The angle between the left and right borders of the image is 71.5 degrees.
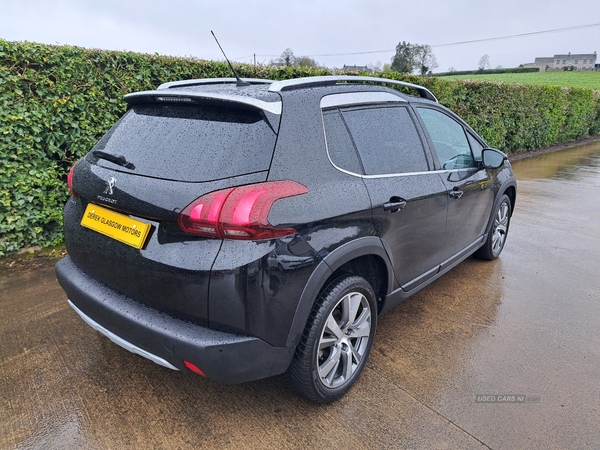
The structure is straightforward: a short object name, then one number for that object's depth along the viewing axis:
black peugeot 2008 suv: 1.83
